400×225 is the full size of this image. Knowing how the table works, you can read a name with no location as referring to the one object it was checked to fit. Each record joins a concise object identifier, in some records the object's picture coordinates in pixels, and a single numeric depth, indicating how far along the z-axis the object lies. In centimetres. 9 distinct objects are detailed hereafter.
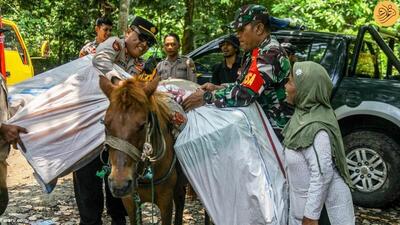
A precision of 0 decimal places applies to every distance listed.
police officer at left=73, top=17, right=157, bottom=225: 378
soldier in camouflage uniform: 307
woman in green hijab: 265
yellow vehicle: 999
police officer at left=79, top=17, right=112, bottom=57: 667
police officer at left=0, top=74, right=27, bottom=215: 311
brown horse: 258
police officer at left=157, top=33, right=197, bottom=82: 630
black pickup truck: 565
